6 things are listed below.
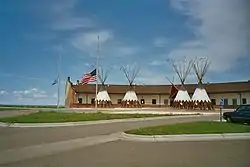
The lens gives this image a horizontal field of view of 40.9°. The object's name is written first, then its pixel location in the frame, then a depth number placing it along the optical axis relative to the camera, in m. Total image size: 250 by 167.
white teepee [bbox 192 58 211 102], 59.75
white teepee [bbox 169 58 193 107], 61.56
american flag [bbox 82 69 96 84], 49.94
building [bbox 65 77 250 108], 68.38
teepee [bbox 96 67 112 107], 66.25
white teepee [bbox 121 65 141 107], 66.31
